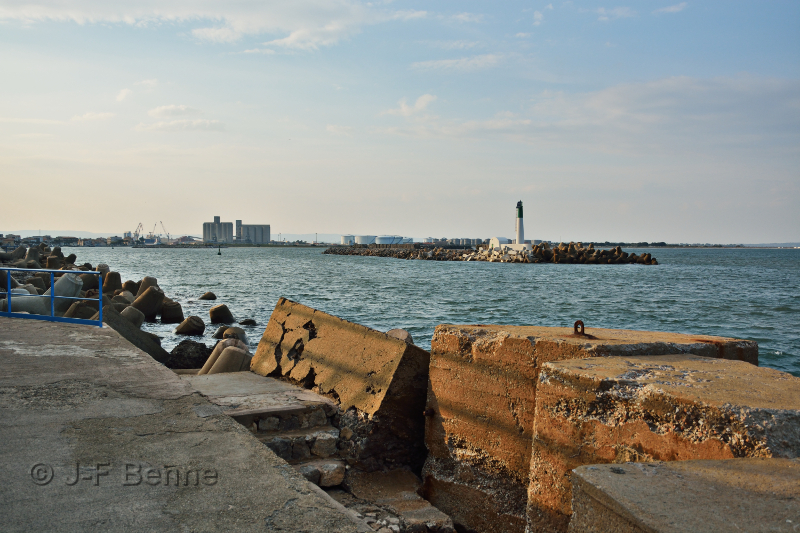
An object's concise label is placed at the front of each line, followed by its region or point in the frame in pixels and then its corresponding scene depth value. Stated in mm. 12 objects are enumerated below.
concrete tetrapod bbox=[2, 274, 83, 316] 9562
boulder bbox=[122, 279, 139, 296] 20750
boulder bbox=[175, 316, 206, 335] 14625
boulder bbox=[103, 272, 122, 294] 19484
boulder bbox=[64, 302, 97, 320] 9938
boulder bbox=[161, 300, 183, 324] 17172
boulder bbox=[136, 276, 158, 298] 19631
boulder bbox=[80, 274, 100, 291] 19200
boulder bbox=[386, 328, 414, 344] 7904
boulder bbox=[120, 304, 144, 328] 12766
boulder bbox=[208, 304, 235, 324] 16953
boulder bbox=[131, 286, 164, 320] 16891
